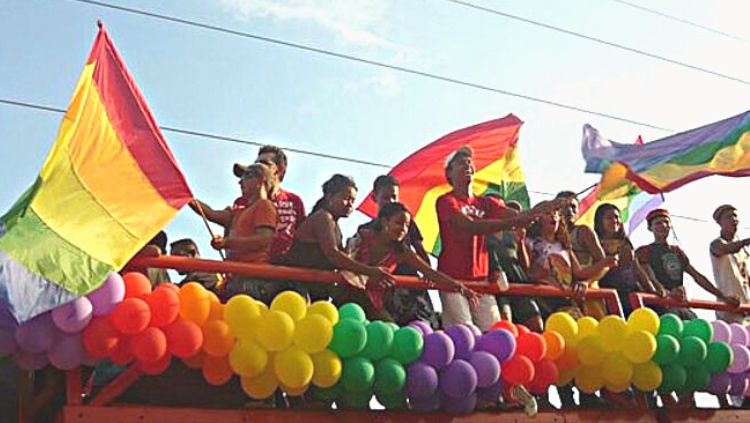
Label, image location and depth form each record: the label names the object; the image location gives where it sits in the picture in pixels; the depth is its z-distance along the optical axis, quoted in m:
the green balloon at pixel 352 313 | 5.99
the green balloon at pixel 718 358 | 7.40
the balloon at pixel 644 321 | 7.07
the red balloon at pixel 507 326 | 6.64
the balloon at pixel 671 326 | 7.21
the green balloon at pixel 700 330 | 7.37
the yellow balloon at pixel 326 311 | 5.87
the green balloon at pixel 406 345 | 6.05
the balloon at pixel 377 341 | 5.95
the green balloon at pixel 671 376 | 7.21
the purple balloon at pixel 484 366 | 6.33
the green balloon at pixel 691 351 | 7.23
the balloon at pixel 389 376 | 5.99
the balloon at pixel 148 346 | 5.43
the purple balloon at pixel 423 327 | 6.26
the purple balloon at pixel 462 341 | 6.32
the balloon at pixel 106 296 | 5.38
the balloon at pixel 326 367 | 5.81
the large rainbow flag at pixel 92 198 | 5.27
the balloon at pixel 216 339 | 5.61
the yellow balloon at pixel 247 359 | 5.64
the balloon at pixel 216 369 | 5.67
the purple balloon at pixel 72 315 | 5.28
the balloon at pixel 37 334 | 5.27
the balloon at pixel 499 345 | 6.45
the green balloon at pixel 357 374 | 5.89
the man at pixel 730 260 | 8.90
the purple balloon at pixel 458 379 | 6.23
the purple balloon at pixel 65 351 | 5.37
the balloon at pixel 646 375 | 7.05
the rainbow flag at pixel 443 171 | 9.56
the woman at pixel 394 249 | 6.82
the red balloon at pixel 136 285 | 5.54
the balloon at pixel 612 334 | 6.98
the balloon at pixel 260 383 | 5.76
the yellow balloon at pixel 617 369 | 6.95
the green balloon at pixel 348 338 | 5.83
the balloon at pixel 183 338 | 5.52
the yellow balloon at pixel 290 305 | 5.80
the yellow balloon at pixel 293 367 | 5.68
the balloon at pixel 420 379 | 6.11
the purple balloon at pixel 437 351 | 6.17
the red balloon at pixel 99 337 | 5.38
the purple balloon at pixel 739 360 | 7.54
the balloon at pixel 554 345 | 6.76
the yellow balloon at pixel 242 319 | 5.69
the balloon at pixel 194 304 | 5.62
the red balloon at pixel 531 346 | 6.62
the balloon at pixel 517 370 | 6.52
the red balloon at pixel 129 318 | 5.41
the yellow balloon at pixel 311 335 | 5.74
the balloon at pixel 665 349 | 7.11
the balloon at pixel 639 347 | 6.93
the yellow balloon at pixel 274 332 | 5.67
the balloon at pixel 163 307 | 5.53
